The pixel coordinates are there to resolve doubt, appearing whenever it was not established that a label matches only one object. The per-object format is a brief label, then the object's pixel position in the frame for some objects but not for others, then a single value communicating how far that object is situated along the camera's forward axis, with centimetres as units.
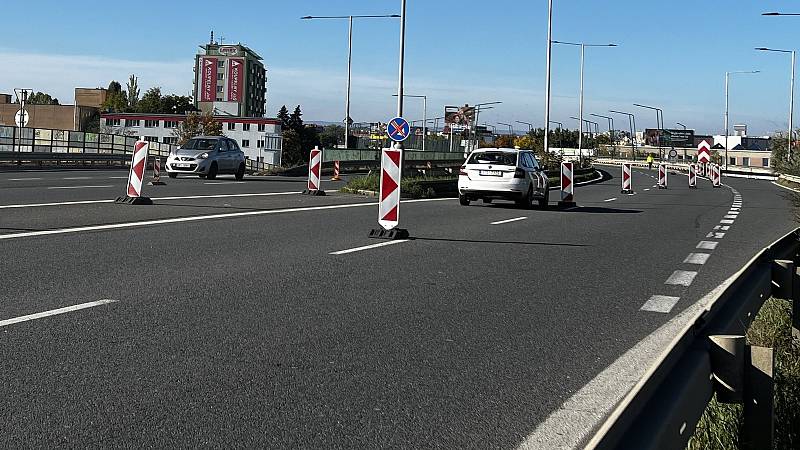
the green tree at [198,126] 11450
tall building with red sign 18700
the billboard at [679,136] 19100
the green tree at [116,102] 18935
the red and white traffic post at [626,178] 3848
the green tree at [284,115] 15112
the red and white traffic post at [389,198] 1512
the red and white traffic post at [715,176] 5453
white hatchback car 2488
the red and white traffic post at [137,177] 1952
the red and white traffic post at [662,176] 4841
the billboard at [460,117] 15521
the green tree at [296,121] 15238
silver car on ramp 3603
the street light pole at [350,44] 6054
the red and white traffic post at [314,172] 2717
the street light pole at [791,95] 7751
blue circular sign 3403
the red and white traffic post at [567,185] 2662
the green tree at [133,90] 18775
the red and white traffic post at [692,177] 5244
